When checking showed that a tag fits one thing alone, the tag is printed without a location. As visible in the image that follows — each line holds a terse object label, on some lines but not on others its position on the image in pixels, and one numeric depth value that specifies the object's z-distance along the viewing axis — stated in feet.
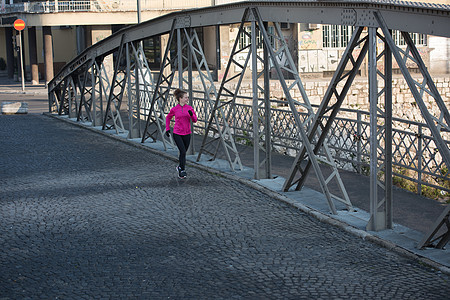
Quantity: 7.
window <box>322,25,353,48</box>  139.44
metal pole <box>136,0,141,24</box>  124.68
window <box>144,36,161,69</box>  160.76
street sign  129.08
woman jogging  42.78
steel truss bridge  25.45
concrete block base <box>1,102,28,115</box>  86.74
